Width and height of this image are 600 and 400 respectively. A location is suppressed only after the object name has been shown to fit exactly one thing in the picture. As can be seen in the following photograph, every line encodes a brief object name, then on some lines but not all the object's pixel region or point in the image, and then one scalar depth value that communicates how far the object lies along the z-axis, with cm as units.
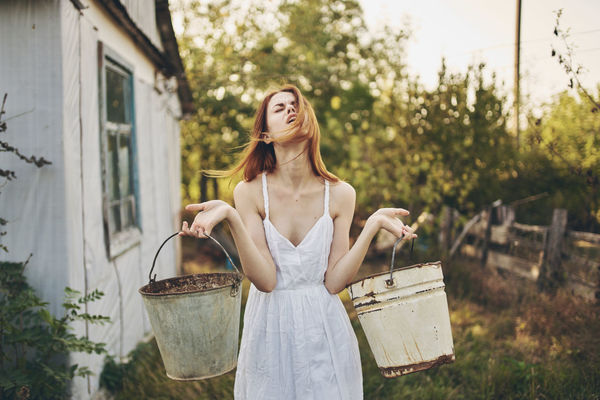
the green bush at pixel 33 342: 292
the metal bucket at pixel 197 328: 195
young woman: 208
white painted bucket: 201
